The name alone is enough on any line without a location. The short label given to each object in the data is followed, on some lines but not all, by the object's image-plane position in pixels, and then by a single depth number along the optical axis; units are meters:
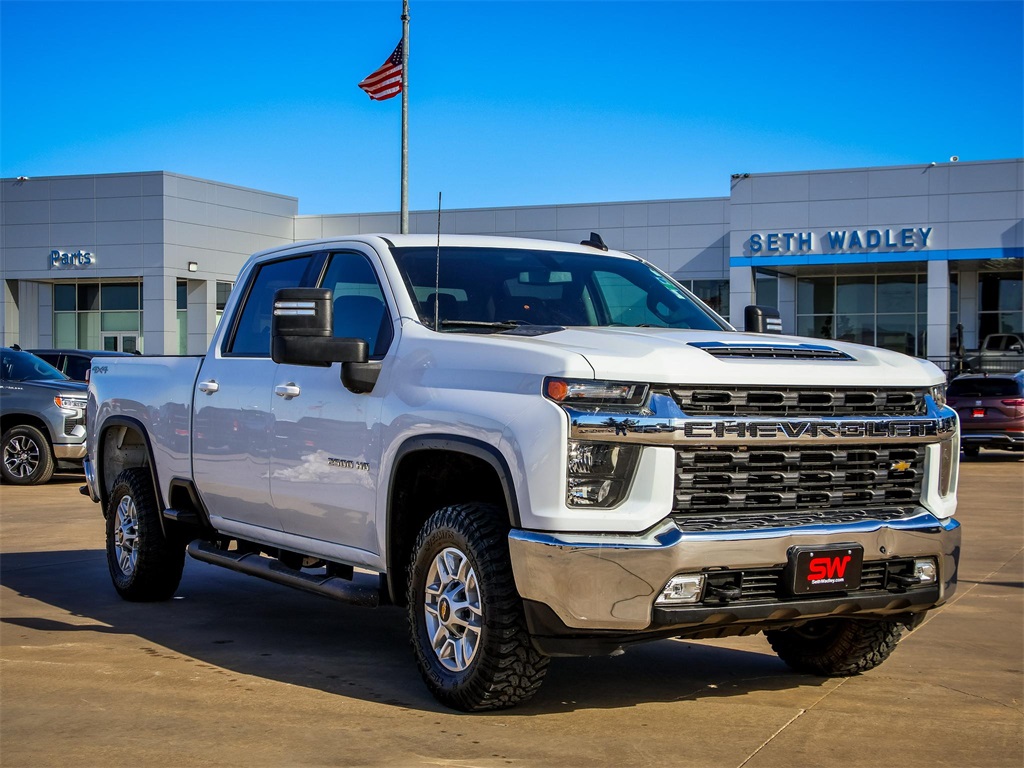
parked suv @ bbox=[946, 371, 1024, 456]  22.16
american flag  23.95
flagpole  22.11
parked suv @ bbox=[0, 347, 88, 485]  16.14
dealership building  38.28
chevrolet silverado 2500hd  4.66
